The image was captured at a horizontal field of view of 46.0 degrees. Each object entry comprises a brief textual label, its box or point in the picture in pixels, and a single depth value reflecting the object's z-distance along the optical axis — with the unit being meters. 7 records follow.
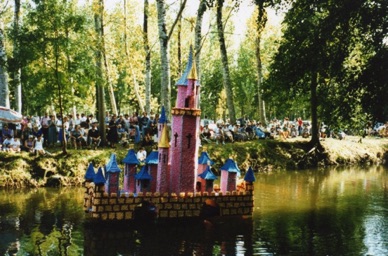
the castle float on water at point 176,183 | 15.92
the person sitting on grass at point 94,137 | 28.11
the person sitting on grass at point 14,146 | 24.91
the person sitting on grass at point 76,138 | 27.31
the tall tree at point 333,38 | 13.85
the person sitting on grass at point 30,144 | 25.44
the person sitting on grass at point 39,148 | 24.84
